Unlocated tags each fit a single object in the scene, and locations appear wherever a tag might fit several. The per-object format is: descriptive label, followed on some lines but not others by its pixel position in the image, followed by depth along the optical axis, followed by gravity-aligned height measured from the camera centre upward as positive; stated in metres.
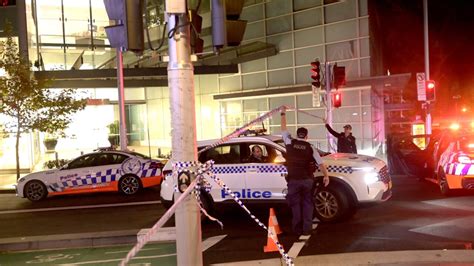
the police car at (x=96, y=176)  14.11 -1.23
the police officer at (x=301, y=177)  8.12 -0.84
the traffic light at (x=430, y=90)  19.09 +0.99
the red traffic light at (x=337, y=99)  16.56 +0.68
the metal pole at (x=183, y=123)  4.61 +0.04
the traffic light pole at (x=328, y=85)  15.45 +1.08
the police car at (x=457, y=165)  10.82 -1.00
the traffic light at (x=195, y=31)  4.79 +0.88
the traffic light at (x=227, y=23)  4.62 +0.92
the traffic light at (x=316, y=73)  15.68 +1.47
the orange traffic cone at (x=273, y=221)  7.52 -1.40
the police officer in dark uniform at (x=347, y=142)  13.64 -0.55
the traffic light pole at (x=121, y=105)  17.97 +0.86
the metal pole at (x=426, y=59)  19.71 +2.33
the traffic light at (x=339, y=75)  15.66 +1.36
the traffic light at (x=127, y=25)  4.42 +0.88
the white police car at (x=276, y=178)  9.09 -0.99
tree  17.50 +1.09
